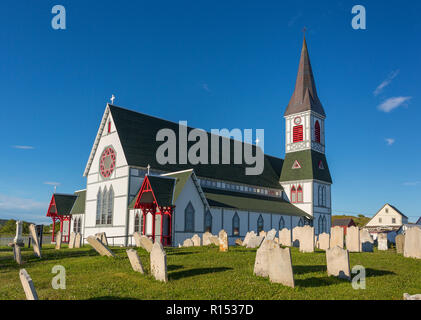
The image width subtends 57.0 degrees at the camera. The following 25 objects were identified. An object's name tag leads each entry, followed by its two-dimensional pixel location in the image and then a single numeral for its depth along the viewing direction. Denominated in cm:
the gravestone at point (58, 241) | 2839
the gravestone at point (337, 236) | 2377
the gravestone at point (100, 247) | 1964
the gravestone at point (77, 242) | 2916
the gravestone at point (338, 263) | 1363
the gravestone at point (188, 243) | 2817
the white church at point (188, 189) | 3319
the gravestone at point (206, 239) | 2781
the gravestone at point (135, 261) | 1477
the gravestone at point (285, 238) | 2667
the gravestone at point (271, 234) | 2546
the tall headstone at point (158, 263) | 1326
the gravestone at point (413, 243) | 1992
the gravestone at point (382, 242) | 2775
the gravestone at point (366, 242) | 2605
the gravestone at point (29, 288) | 985
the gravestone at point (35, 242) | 2245
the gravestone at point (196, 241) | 2819
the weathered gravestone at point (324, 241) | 2520
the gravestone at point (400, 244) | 2355
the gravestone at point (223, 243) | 2192
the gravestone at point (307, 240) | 2206
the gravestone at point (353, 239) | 2448
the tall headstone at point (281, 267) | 1215
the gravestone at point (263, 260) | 1389
